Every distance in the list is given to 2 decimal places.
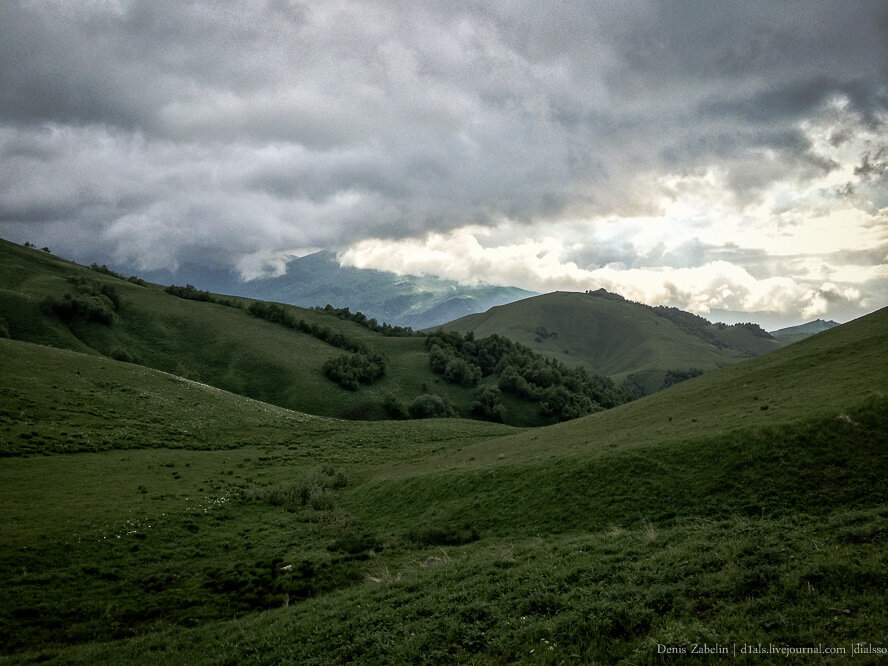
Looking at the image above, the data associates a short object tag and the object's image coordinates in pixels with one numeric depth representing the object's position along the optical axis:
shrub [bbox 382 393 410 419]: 114.69
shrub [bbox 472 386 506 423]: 132.00
